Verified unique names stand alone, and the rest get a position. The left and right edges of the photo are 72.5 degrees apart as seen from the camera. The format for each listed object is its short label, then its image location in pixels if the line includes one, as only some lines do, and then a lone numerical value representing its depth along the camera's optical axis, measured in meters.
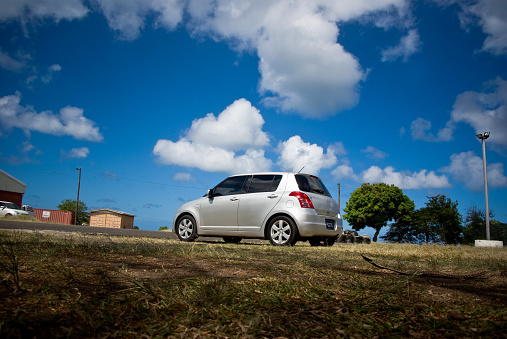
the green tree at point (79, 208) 72.25
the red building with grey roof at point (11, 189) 47.34
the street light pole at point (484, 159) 25.44
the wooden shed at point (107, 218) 52.62
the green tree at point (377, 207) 54.62
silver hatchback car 8.85
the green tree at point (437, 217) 37.12
